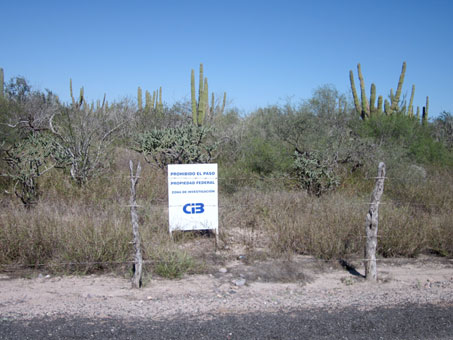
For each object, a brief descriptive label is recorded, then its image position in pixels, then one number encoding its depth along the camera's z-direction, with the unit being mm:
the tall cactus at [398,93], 23047
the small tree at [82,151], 10836
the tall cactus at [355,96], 23141
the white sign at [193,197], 7441
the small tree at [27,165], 9037
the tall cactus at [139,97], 29036
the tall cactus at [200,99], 20281
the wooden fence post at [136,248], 5680
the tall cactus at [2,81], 23178
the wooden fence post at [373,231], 6133
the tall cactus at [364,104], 22712
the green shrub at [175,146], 11344
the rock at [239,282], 5996
